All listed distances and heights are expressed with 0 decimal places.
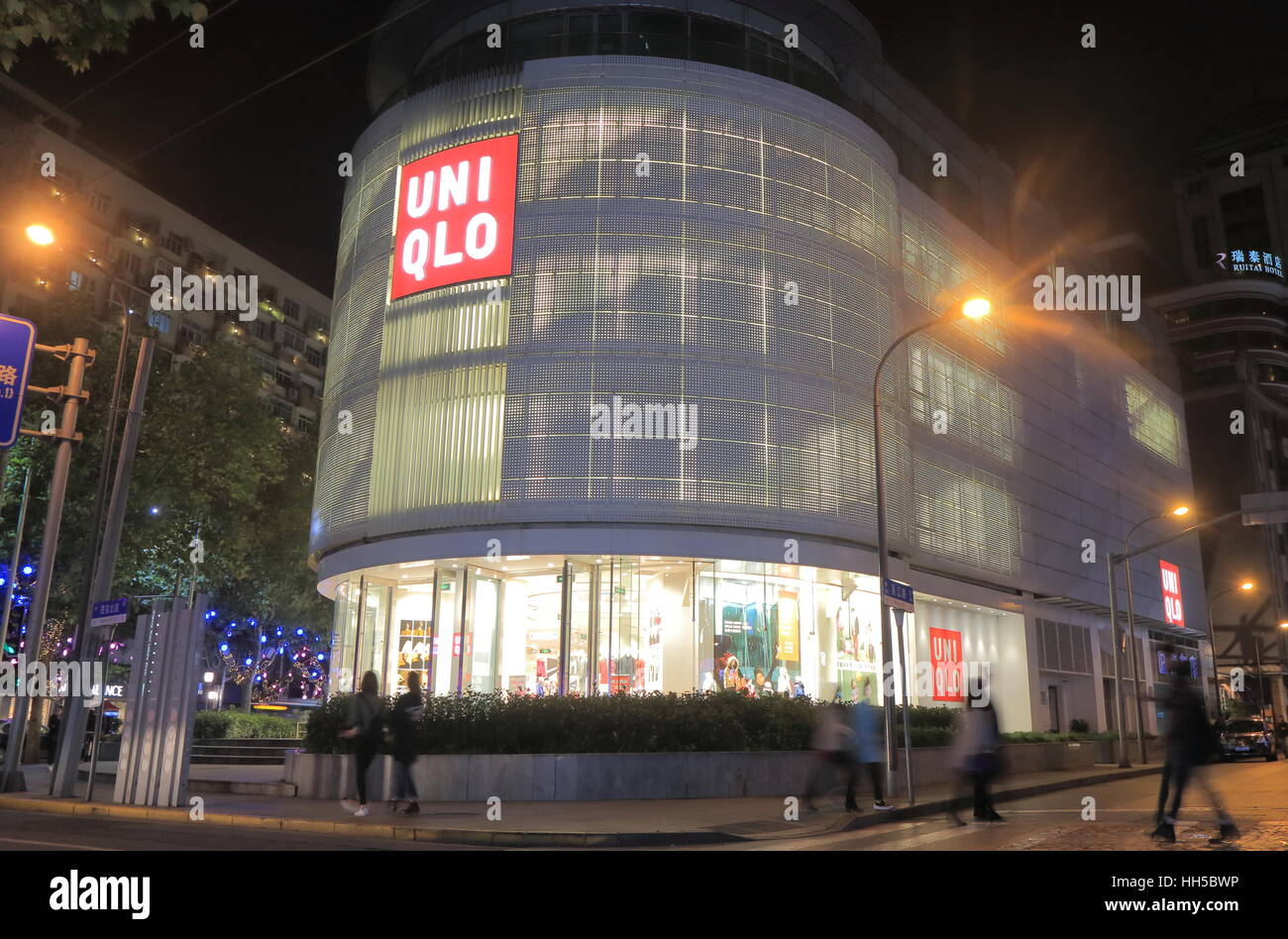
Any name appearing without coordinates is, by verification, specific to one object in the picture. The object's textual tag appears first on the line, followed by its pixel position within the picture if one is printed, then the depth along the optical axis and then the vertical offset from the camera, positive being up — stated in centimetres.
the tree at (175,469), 3083 +734
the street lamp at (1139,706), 3407 +44
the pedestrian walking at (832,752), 1611 -54
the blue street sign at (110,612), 1722 +160
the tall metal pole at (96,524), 1920 +337
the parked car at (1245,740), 4219 -74
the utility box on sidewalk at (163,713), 1658 -6
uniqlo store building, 2492 +871
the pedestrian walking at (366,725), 1546 -20
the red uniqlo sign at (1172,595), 5253 +638
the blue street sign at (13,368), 1517 +497
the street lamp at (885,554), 1733 +288
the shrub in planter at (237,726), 3366 -53
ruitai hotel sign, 9156 +4012
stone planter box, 1847 -112
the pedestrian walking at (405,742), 1537 -44
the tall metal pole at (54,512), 1869 +350
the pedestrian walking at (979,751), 1457 -45
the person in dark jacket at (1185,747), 1079 -27
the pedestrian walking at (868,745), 1633 -43
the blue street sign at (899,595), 1756 +207
